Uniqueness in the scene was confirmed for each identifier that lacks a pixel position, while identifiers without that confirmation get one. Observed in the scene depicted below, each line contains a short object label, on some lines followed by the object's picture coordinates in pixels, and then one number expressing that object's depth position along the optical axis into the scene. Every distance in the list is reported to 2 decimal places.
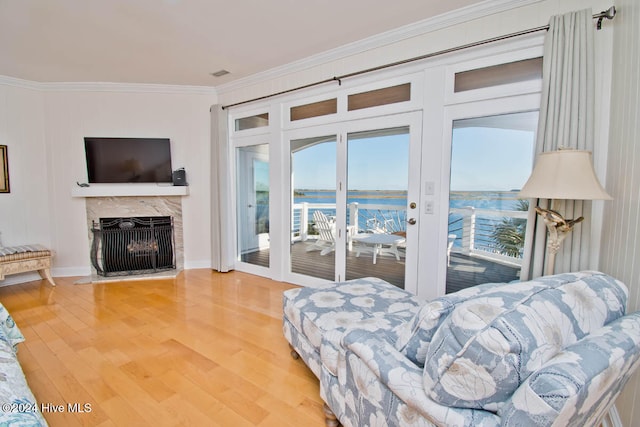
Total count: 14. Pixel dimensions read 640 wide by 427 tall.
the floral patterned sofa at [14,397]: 0.99
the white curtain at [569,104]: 1.99
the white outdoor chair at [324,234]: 3.50
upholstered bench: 3.43
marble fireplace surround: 4.12
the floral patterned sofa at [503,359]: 0.76
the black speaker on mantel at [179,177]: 4.33
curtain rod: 1.99
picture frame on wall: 3.82
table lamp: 1.66
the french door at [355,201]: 2.91
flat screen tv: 4.18
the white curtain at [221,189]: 4.30
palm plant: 2.41
